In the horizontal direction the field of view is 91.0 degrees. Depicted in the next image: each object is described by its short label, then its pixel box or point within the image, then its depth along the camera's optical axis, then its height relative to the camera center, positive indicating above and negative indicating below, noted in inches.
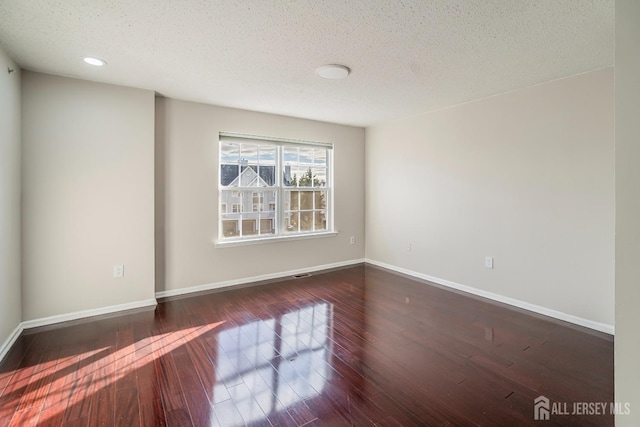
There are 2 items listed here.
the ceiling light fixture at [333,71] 105.5 +49.2
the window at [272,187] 163.8 +14.7
